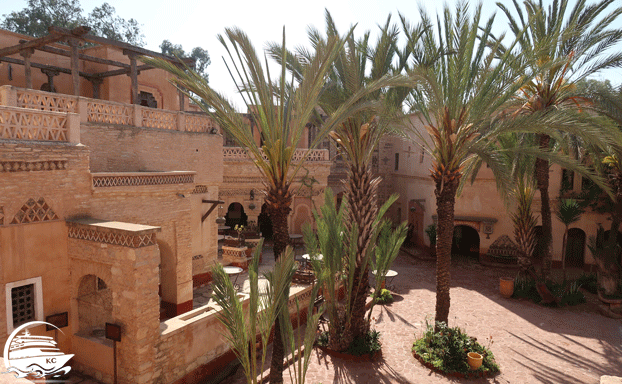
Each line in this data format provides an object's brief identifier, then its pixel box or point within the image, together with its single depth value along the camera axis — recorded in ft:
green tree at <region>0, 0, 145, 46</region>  88.84
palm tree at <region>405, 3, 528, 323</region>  27.86
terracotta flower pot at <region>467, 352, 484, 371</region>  28.48
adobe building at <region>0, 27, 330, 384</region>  23.97
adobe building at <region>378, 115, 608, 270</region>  55.77
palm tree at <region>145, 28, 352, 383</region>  22.06
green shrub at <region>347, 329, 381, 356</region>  31.01
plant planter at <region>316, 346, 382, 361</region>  30.94
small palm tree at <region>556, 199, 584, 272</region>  47.37
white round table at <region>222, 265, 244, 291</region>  39.78
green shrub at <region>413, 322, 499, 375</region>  29.04
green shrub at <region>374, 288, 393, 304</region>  43.19
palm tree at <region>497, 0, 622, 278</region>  36.17
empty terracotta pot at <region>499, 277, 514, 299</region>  44.65
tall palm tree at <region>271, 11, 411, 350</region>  28.66
